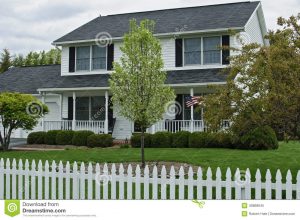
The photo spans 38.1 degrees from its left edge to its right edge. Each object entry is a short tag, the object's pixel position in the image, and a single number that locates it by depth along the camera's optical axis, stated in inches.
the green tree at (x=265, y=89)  281.0
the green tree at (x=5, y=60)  2270.9
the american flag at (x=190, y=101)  752.2
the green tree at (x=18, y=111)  721.0
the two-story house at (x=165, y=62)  852.6
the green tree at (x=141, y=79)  462.6
